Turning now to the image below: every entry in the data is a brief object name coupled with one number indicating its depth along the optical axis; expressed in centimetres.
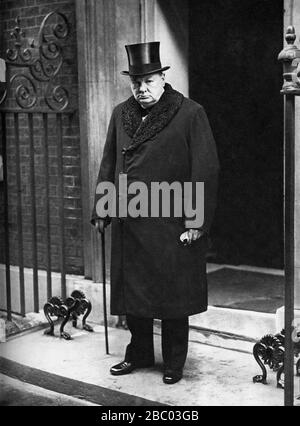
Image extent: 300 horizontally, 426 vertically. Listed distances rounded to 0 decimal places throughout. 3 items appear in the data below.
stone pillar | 561
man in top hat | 445
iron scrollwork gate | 580
